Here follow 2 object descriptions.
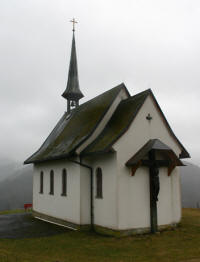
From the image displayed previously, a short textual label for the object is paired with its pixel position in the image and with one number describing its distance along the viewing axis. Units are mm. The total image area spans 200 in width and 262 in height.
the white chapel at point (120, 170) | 14828
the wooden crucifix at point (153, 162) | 14914
